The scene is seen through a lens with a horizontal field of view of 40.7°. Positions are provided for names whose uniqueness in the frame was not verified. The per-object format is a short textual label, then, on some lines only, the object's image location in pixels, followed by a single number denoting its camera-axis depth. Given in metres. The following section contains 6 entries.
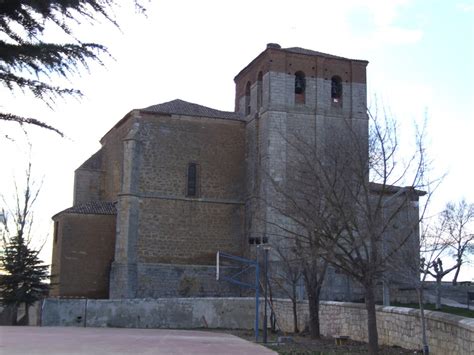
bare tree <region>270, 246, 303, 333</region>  23.36
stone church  33.69
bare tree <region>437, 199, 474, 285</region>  31.88
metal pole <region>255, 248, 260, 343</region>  20.86
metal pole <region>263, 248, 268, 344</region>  19.77
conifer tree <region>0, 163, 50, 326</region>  29.02
